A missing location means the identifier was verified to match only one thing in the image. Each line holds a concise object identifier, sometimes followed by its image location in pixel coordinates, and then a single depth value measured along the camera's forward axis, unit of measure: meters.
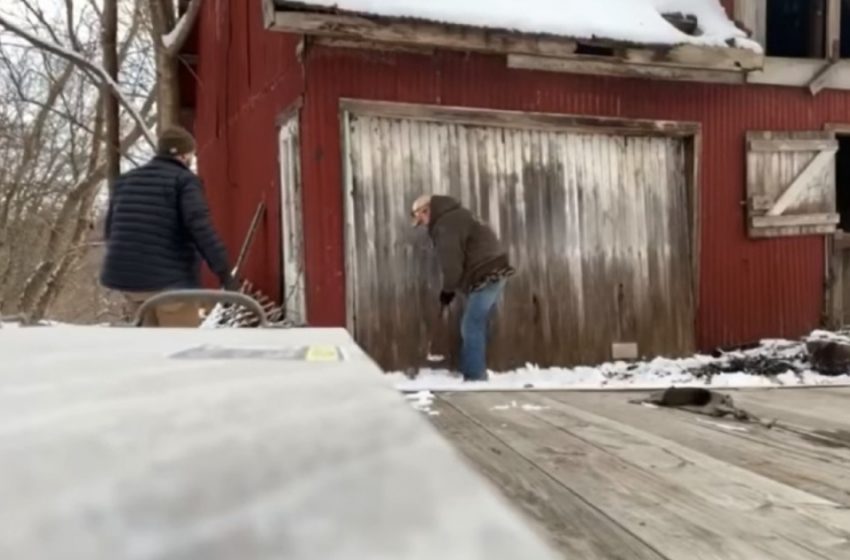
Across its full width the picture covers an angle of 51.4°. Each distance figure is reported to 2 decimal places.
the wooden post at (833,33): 9.28
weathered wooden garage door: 7.63
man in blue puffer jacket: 5.36
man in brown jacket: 7.16
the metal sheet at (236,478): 0.53
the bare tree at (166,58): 14.14
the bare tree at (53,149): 21.34
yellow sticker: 1.43
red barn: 7.48
